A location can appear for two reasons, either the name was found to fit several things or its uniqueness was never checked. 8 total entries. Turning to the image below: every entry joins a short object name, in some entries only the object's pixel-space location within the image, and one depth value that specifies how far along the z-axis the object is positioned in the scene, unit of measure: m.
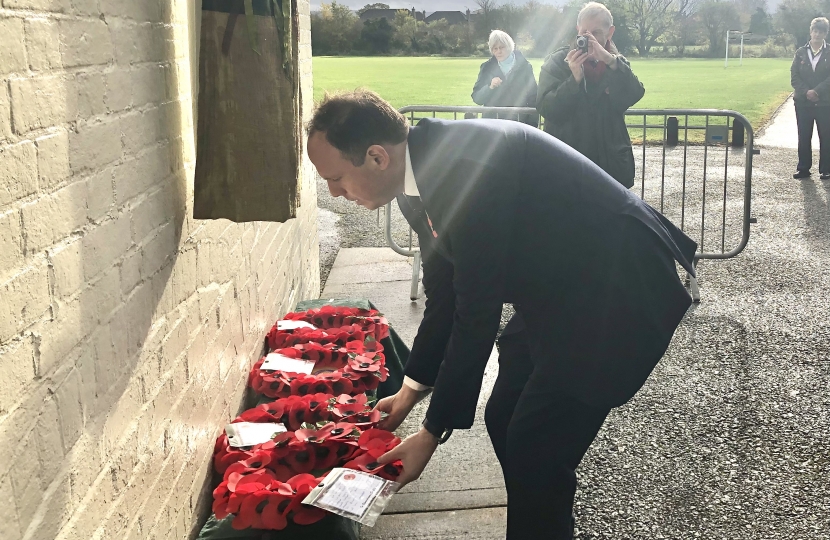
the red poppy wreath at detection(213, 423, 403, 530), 2.46
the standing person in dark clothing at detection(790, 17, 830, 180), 10.37
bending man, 2.12
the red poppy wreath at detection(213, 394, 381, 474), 3.06
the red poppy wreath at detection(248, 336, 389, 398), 3.42
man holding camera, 5.57
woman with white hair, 8.34
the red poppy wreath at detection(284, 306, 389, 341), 4.18
